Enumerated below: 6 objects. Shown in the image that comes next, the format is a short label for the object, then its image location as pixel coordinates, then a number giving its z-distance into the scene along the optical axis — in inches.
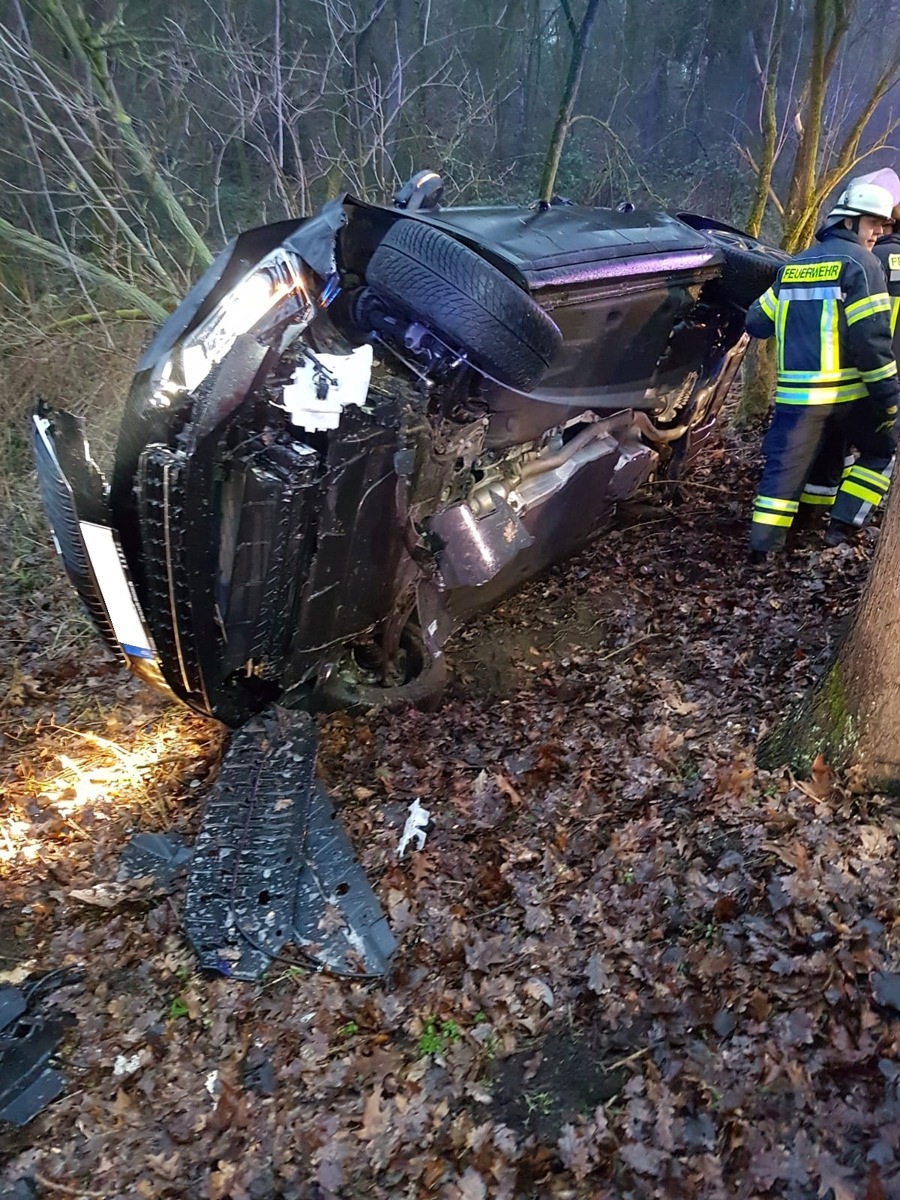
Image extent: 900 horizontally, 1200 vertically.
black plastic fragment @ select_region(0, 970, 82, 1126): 87.1
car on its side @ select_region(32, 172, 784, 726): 98.8
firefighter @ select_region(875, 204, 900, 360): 158.1
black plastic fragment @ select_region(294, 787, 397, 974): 99.3
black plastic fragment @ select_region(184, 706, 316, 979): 99.8
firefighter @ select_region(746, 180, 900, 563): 148.1
